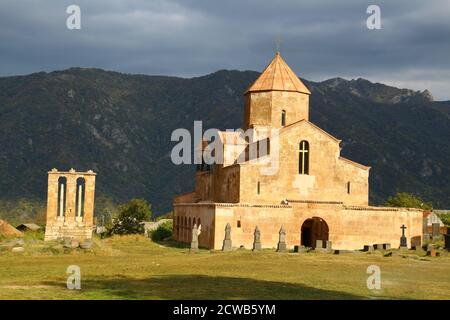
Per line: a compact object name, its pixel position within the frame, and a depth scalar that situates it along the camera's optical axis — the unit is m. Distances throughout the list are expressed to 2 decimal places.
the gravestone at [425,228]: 48.51
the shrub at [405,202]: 72.38
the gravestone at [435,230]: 50.83
